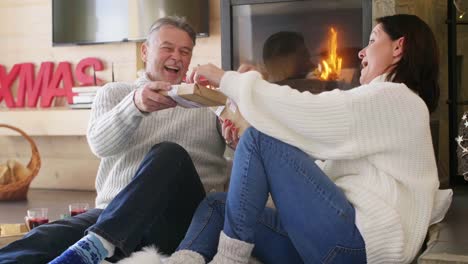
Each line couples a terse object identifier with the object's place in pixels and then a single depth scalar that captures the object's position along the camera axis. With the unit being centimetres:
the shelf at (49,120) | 419
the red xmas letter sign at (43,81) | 437
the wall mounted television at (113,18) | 390
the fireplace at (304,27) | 304
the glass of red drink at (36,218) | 273
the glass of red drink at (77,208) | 273
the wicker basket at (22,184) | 408
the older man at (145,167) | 196
